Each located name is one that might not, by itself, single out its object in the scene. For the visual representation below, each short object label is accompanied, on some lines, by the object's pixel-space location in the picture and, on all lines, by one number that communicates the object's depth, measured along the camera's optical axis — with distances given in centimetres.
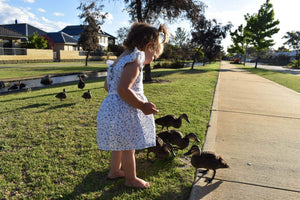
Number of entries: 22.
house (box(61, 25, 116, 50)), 6212
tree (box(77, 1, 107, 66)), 2791
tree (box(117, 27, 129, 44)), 3112
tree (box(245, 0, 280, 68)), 3152
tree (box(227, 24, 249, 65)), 3911
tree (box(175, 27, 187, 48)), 4075
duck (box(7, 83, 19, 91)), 963
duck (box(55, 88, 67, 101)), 665
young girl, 215
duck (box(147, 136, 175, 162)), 312
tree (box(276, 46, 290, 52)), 8859
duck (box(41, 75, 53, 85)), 1199
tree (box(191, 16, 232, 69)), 2482
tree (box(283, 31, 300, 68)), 5494
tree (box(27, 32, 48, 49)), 3425
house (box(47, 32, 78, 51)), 4431
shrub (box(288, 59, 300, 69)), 4108
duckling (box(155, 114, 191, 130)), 404
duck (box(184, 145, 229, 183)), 279
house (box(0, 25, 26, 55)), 2901
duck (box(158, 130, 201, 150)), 342
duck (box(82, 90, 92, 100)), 672
